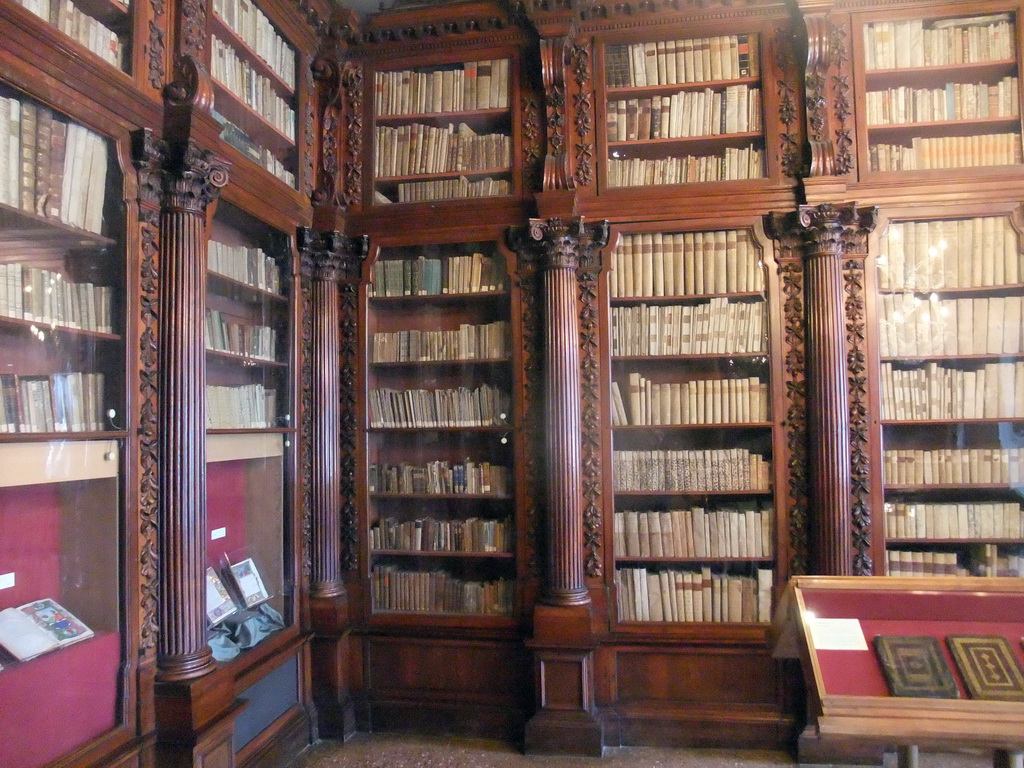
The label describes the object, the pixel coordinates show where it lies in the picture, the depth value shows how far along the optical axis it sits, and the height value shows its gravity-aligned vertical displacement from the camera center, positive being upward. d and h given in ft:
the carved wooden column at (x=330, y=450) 11.70 -0.55
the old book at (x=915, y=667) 5.38 -2.02
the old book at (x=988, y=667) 5.32 -2.01
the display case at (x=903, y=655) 5.14 -1.99
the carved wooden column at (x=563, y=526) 11.14 -1.78
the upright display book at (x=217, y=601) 9.55 -2.49
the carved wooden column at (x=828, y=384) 10.84 +0.40
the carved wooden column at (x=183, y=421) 8.16 -0.02
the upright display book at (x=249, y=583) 10.31 -2.43
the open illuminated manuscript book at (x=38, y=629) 6.83 -2.07
